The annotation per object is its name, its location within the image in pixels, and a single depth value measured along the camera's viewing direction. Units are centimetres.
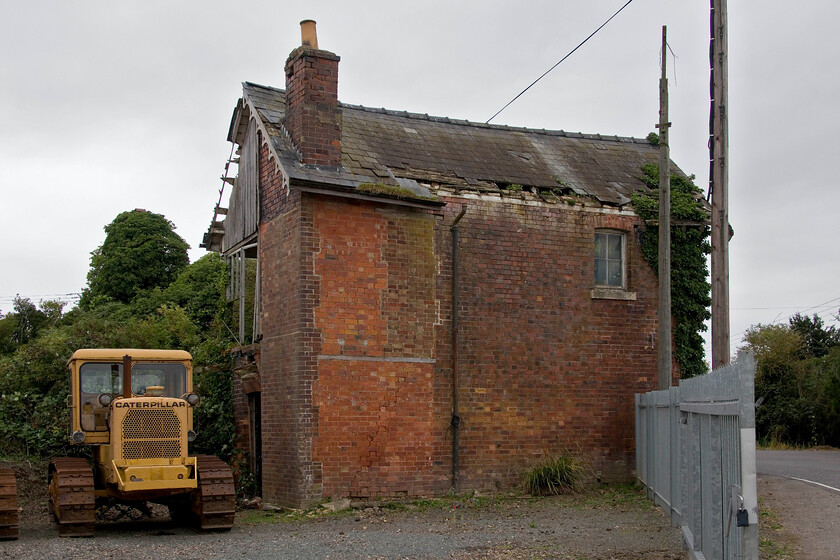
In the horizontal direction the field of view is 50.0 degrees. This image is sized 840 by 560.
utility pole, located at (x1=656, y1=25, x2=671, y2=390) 1648
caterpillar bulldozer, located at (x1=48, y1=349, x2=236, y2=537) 1225
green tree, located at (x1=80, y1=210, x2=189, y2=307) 3341
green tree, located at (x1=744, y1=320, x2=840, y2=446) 3231
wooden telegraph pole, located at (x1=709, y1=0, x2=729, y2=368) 1413
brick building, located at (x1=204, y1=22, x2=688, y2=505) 1536
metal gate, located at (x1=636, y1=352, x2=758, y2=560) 656
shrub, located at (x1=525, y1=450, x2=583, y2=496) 1659
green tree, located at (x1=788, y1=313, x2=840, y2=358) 4156
